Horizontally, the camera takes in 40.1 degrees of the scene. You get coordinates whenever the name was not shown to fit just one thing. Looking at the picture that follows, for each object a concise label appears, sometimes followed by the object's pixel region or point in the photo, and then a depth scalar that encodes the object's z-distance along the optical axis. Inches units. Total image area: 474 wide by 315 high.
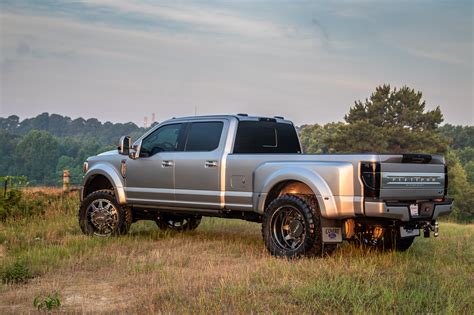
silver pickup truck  313.4
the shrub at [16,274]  286.5
